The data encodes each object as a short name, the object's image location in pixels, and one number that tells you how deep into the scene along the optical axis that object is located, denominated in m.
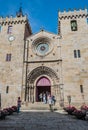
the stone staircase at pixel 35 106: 12.29
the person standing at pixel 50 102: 11.42
